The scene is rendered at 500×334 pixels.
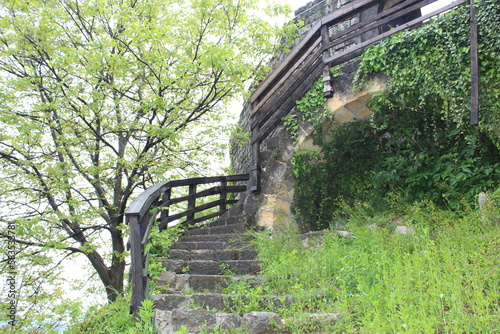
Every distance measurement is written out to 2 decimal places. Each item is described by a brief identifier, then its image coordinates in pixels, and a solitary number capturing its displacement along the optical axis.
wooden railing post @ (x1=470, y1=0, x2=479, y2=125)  4.50
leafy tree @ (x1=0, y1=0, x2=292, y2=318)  6.98
